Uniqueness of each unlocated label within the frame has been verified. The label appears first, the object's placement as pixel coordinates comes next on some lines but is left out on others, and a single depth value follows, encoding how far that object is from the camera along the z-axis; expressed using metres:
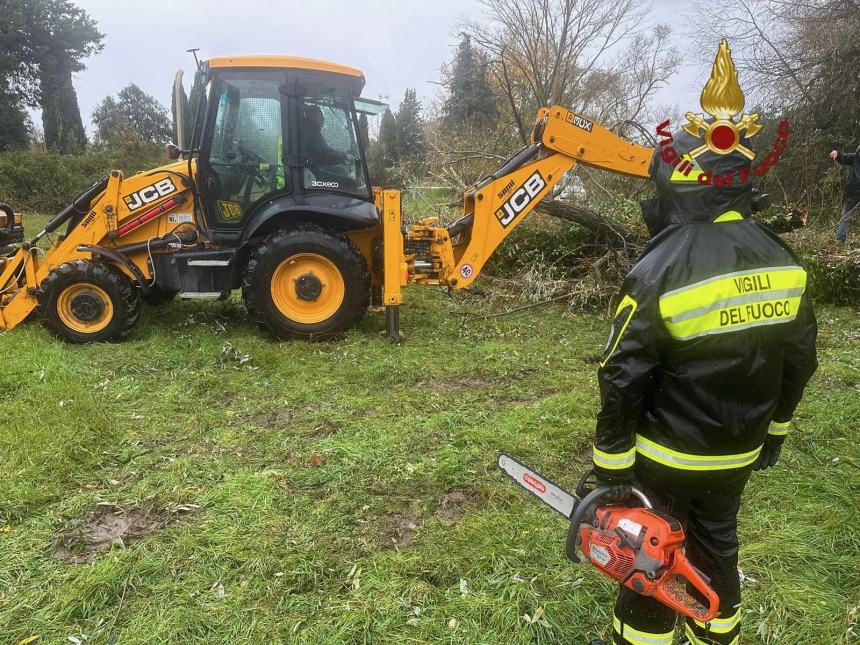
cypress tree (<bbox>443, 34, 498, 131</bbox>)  16.73
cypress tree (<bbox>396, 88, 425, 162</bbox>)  27.02
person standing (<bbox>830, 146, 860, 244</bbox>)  7.99
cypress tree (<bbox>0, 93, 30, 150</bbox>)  22.34
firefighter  1.54
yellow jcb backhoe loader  5.27
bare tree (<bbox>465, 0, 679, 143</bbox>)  15.02
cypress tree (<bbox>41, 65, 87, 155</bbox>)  23.73
